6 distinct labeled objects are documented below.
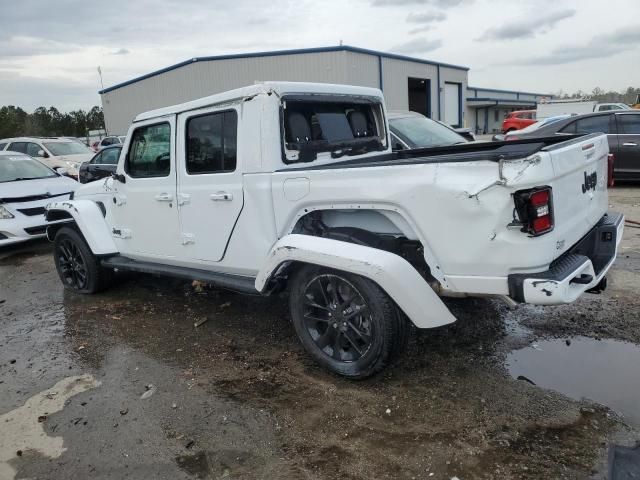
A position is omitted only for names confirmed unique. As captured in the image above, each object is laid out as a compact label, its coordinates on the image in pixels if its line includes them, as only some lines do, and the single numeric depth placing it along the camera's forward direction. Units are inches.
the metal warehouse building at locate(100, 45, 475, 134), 994.1
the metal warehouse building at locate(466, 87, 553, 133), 1848.4
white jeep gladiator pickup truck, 108.3
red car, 1175.5
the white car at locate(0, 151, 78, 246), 311.4
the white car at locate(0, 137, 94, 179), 566.9
